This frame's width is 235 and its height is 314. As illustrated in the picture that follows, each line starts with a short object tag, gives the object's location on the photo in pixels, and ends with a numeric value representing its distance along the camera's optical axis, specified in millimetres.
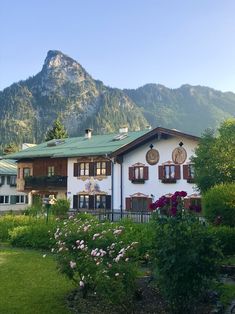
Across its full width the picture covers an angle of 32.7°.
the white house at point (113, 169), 32500
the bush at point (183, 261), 7316
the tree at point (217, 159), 23141
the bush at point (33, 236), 17836
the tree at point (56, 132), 70438
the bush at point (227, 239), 15102
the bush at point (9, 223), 20609
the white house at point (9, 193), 51281
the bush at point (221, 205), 16938
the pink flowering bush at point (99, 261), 7730
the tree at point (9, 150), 82062
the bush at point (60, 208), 29052
